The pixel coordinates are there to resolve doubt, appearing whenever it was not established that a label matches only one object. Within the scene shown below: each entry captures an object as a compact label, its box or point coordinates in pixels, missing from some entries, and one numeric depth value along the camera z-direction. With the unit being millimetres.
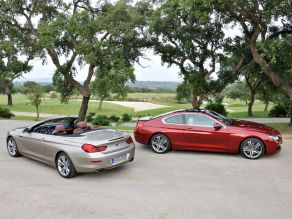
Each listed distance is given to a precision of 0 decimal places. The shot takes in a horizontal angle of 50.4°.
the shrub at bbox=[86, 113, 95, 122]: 31266
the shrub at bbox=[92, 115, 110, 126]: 23338
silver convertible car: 7109
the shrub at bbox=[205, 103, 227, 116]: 32438
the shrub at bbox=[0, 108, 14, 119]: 25959
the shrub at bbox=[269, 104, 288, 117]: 34406
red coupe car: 9000
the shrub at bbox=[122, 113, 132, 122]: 32906
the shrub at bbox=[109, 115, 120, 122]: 32375
